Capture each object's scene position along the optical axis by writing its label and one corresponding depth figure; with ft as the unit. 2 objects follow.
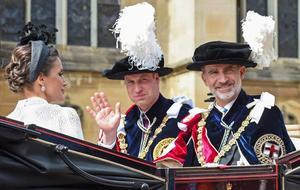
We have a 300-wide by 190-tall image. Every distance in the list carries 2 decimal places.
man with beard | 19.42
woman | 17.34
